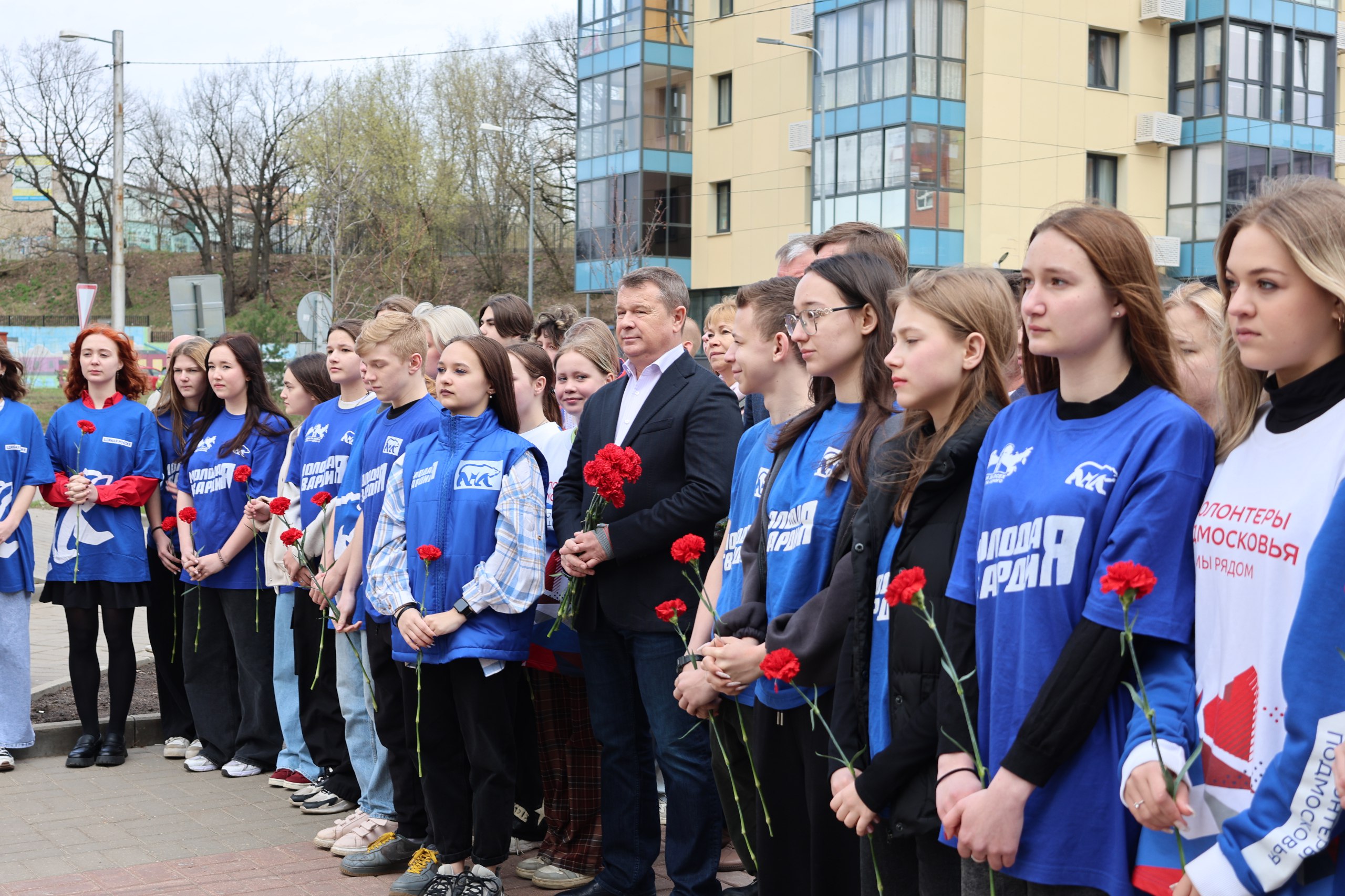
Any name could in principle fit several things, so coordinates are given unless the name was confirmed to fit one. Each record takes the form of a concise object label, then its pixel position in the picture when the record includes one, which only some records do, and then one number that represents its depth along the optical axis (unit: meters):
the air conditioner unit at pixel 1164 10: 31.12
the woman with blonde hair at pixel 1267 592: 2.20
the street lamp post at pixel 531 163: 37.97
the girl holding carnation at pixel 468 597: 5.14
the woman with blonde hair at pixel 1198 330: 3.76
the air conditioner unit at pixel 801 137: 34.03
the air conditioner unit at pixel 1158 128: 31.44
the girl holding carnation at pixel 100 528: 7.74
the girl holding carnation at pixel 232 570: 7.52
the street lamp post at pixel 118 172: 21.06
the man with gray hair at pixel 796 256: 6.04
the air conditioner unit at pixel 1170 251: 31.69
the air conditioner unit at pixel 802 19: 33.81
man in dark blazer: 4.96
